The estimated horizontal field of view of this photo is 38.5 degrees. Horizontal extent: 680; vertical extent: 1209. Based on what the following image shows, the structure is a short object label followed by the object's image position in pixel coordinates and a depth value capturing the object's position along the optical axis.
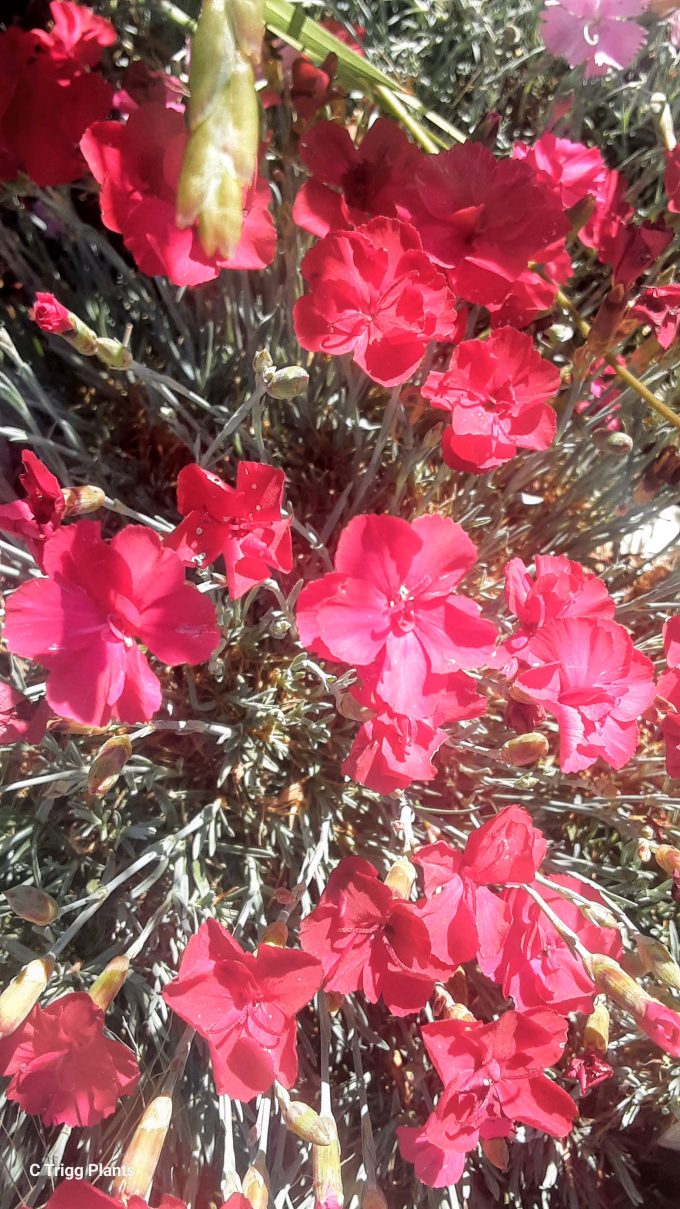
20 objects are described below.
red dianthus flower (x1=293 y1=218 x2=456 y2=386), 0.22
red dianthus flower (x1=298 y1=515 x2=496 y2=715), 0.20
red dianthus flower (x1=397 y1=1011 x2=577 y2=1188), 0.22
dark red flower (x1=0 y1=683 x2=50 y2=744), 0.23
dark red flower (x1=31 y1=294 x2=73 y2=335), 0.22
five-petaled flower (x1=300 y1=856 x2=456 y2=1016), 0.22
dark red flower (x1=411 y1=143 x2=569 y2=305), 0.24
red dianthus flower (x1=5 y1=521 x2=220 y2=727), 0.20
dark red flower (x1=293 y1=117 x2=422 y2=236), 0.25
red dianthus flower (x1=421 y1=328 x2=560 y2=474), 0.24
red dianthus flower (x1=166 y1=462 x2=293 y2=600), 0.21
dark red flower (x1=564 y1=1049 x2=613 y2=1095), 0.23
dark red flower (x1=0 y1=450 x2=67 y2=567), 0.21
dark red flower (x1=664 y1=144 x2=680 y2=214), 0.26
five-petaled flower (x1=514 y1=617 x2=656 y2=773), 0.21
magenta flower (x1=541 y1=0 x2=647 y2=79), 0.28
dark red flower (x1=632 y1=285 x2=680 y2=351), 0.25
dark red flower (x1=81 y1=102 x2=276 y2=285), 0.23
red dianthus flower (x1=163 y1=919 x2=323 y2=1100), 0.21
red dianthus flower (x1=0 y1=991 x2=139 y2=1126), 0.21
